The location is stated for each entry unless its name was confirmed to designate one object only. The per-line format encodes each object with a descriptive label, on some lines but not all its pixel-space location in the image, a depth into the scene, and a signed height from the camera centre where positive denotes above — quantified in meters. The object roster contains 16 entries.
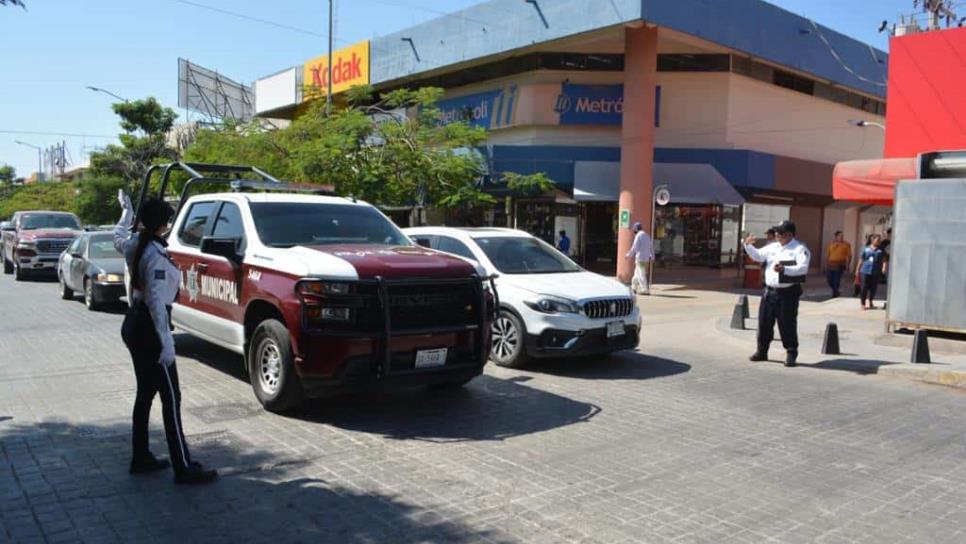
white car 8.82 -0.96
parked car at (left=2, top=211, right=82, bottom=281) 20.97 -0.76
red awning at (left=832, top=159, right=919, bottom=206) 13.83 +1.12
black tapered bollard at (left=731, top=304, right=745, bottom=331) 13.17 -1.47
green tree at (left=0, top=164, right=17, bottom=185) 94.12 +4.50
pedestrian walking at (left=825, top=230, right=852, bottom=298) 19.72 -0.63
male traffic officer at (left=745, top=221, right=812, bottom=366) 9.64 -0.55
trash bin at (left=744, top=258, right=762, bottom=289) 24.02 -1.29
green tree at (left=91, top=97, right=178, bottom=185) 44.09 +4.40
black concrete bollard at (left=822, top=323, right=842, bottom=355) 10.92 -1.49
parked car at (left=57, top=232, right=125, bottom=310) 13.62 -1.06
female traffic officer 4.93 -0.76
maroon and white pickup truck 6.27 -0.69
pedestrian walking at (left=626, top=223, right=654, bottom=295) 20.59 -0.68
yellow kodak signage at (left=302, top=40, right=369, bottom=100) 33.47 +6.93
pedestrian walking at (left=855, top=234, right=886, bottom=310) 17.27 -0.67
